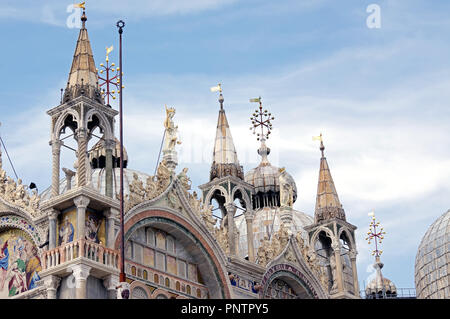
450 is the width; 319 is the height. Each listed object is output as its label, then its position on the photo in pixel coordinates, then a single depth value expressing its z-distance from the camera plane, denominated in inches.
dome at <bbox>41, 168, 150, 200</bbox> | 2262.6
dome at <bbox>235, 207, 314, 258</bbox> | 2837.1
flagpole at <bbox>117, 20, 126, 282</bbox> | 1360.1
